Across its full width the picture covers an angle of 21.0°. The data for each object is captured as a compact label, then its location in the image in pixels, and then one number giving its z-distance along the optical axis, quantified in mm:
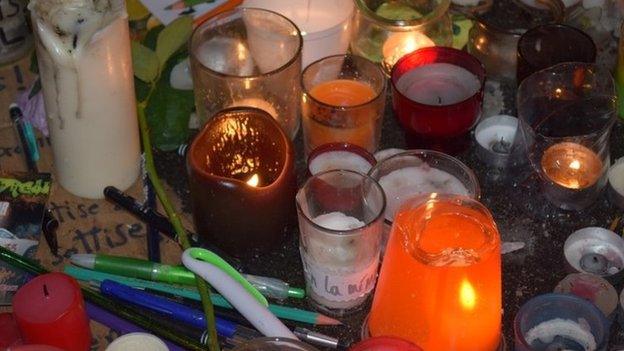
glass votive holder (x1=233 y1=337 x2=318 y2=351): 955
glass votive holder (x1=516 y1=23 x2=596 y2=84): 1131
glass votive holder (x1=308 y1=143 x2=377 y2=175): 1074
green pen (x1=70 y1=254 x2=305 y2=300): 1039
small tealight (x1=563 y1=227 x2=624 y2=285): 1050
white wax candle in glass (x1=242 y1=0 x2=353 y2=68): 1139
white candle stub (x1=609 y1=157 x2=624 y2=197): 1091
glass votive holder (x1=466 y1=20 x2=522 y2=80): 1168
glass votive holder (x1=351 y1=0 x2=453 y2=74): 1156
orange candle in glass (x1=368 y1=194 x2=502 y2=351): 959
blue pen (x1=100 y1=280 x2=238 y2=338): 1014
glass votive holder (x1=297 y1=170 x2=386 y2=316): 1008
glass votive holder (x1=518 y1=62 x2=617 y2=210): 1076
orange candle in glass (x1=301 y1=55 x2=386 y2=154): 1087
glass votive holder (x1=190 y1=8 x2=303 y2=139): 1091
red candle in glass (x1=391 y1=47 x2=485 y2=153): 1091
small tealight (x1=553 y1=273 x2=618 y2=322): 1016
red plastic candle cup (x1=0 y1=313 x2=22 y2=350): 1003
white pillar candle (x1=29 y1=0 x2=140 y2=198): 1030
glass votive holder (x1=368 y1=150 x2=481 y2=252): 1051
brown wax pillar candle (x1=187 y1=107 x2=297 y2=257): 1027
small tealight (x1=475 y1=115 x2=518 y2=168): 1124
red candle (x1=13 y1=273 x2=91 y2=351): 978
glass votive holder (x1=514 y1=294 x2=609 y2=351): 993
